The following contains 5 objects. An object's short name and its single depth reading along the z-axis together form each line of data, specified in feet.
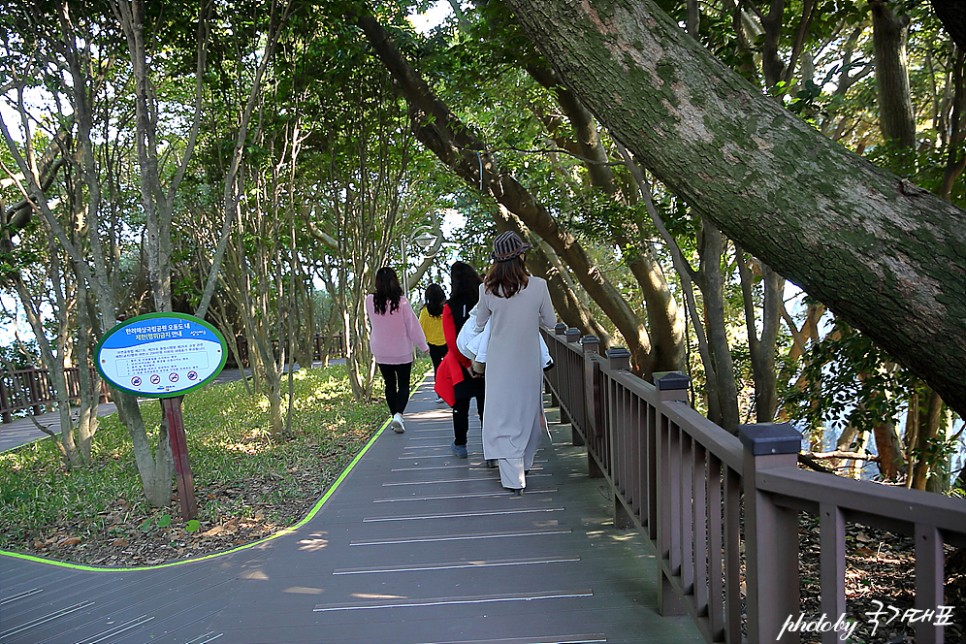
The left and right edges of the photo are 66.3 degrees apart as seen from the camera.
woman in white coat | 16.51
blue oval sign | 15.46
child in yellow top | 25.86
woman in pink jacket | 24.67
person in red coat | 20.08
